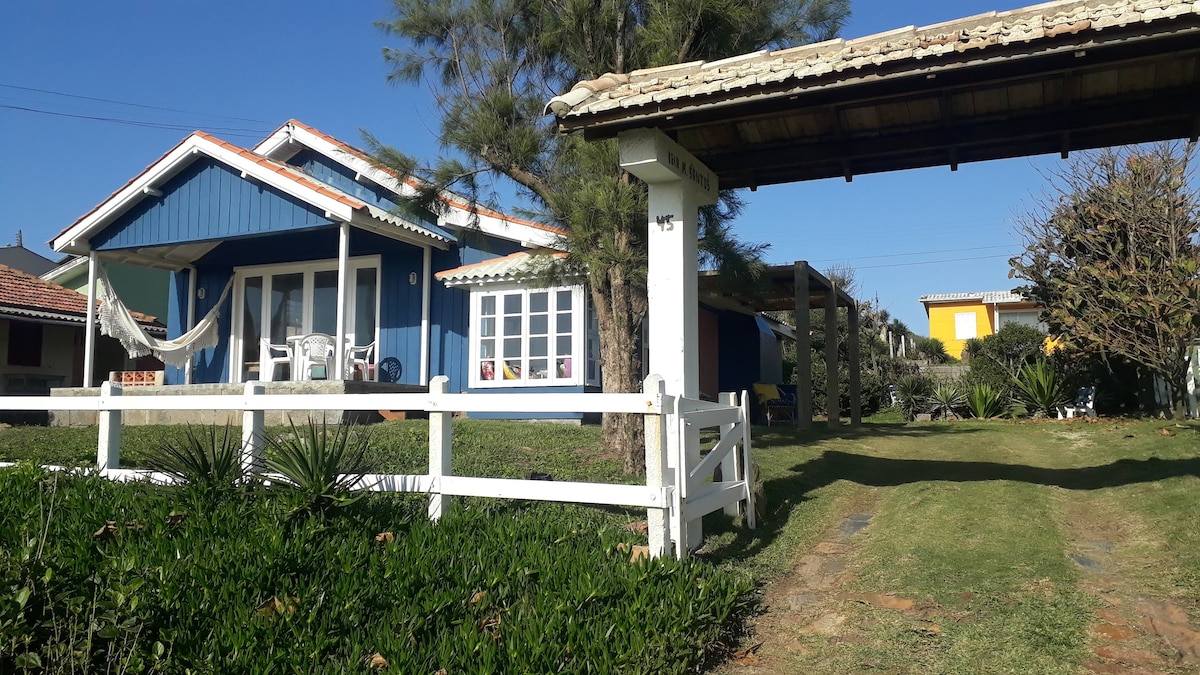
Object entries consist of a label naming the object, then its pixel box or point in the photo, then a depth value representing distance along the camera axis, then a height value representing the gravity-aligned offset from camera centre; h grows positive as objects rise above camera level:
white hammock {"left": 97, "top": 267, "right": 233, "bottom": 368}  15.14 +1.44
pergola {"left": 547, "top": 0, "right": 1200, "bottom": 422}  5.63 +2.24
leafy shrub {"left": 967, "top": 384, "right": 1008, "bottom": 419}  17.19 +0.09
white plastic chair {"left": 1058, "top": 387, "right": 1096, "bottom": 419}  15.89 +0.01
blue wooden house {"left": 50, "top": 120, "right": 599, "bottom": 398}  14.05 +2.71
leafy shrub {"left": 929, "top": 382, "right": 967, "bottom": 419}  18.20 +0.14
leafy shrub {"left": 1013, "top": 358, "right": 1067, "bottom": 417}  16.14 +0.33
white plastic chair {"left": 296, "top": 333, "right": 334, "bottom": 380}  14.18 +1.04
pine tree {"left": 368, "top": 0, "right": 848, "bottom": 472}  9.04 +3.79
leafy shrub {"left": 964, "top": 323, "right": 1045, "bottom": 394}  17.88 +1.09
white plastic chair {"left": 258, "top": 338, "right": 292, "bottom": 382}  15.99 +1.03
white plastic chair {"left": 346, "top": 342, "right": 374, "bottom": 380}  15.05 +0.99
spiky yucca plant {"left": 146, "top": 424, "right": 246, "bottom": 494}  5.55 -0.32
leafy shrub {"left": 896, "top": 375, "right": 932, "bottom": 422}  19.25 +0.29
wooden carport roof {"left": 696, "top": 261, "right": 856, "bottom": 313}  14.23 +2.16
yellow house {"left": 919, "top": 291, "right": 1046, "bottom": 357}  37.28 +3.83
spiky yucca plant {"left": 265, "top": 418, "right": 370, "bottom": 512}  5.10 -0.32
